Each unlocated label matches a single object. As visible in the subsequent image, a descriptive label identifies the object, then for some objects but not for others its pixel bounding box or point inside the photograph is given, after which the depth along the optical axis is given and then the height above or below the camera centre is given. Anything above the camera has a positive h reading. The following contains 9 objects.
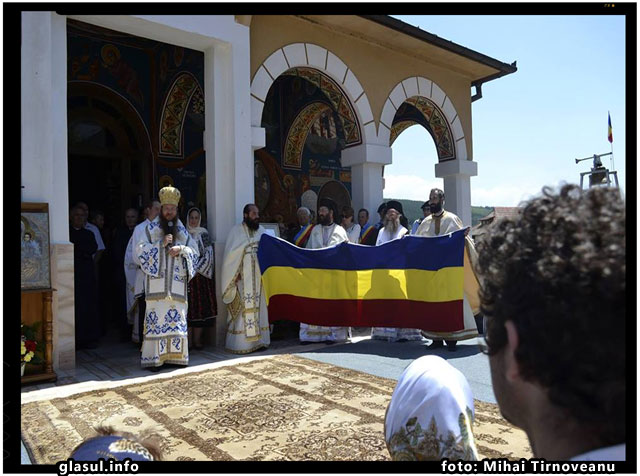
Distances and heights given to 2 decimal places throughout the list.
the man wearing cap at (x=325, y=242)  6.55 +0.06
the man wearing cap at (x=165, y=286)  5.23 -0.39
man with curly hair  0.75 -0.12
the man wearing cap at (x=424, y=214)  6.81 +0.41
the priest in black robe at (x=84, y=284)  6.11 -0.40
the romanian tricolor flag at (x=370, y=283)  5.71 -0.44
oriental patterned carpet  2.94 -1.18
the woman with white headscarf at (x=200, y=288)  6.15 -0.49
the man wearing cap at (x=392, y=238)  6.52 +0.08
